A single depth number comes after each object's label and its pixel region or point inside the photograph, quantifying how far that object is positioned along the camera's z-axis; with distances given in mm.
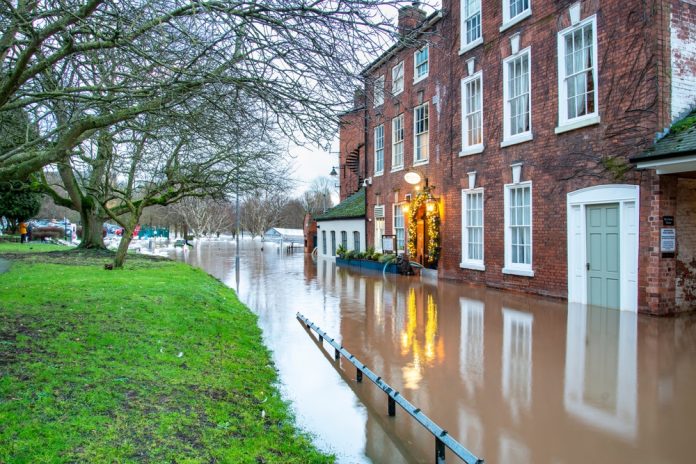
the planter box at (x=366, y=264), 19119
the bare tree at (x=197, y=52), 4609
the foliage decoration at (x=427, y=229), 16828
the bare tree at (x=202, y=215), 65188
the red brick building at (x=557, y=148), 9594
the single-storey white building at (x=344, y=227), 25527
